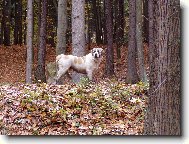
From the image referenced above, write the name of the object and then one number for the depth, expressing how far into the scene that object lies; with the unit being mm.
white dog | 14547
